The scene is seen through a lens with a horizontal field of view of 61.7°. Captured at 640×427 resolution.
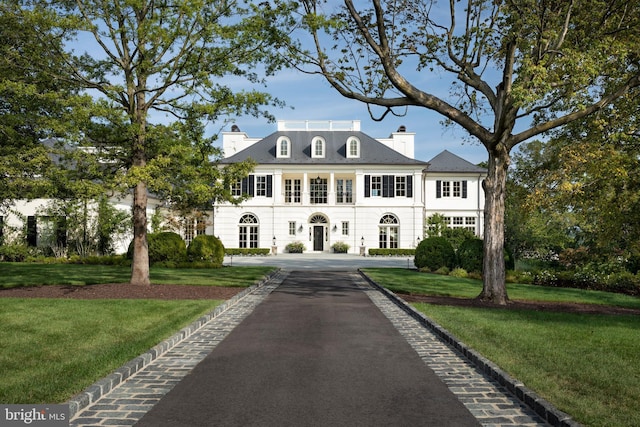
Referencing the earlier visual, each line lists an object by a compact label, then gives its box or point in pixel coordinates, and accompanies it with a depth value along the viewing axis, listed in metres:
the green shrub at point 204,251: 27.17
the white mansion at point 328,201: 44.28
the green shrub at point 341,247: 43.62
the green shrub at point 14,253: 28.67
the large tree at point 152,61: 13.91
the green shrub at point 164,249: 26.39
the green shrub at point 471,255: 22.88
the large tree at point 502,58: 12.09
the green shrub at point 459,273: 22.62
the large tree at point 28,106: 13.23
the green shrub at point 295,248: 43.59
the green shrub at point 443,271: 23.95
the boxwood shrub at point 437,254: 24.92
